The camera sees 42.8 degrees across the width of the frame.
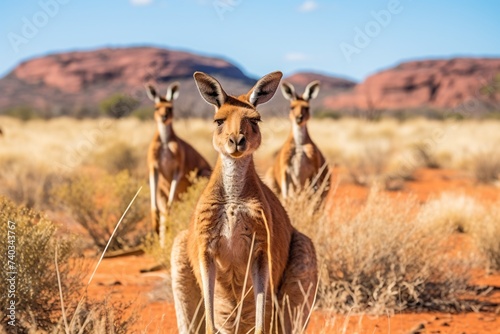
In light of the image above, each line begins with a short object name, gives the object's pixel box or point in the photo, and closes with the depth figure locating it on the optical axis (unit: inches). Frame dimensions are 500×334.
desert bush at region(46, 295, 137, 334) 170.2
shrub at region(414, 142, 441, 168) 842.8
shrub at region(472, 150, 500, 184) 685.9
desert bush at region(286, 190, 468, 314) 247.9
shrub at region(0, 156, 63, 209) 479.2
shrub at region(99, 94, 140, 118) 1448.2
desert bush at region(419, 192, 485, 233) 391.5
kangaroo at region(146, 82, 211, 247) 355.9
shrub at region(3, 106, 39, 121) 1800.0
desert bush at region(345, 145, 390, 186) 687.7
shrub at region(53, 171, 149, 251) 371.2
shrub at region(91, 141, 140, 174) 692.1
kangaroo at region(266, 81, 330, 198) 348.8
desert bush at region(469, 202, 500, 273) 309.6
